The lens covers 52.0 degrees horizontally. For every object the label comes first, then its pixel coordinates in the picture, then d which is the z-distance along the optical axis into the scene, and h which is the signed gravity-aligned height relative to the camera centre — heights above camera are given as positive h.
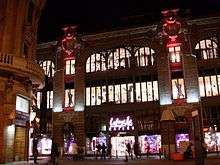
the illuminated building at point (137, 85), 26.25 +4.56
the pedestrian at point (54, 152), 14.49 -1.90
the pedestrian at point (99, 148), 24.38 -2.77
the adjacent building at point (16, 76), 14.80 +3.28
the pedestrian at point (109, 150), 26.06 -3.23
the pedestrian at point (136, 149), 23.73 -2.89
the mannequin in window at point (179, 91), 26.56 +3.50
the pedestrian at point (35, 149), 16.11 -1.90
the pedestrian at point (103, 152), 22.44 -2.98
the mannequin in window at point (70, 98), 29.82 +3.22
